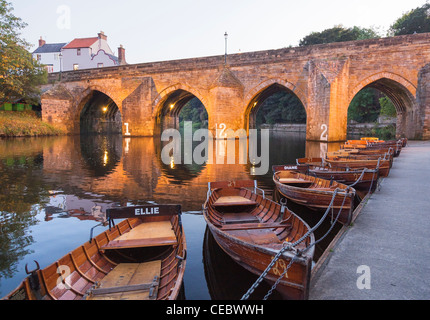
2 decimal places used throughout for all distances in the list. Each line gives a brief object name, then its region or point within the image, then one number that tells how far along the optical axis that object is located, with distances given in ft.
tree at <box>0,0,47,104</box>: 81.30
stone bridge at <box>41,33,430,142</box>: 66.59
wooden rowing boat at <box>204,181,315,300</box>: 9.55
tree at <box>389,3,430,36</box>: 108.06
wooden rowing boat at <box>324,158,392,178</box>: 29.78
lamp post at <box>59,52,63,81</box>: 171.38
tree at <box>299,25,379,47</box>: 130.72
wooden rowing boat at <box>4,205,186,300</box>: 9.20
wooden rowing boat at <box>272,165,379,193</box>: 25.84
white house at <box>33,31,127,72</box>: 163.22
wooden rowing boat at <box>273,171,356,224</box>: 17.21
